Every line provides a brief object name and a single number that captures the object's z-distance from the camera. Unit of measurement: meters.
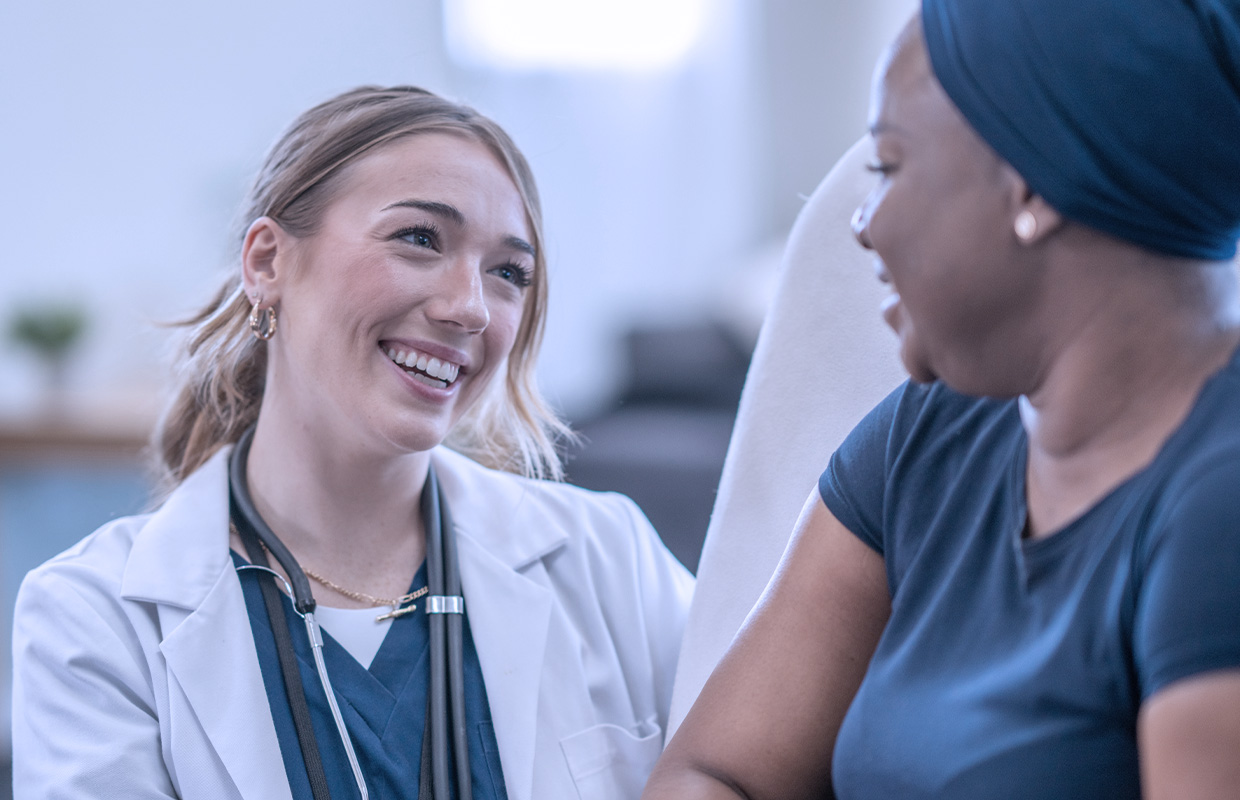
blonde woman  1.63
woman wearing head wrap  1.30
